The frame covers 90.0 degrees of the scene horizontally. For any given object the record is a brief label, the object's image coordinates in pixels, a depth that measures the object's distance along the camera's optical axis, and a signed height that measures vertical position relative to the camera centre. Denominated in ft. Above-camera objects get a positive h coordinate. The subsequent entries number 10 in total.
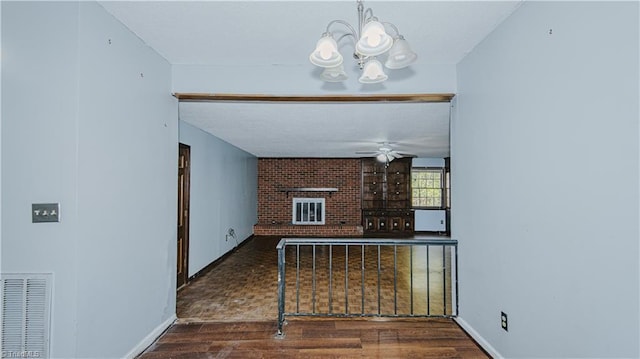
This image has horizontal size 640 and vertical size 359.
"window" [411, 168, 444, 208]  29.53 +0.11
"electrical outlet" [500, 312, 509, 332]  6.55 -2.76
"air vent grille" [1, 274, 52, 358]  5.59 -2.26
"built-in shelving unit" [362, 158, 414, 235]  28.89 -0.26
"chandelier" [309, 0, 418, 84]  4.58 +2.10
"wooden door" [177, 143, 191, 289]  12.99 -1.15
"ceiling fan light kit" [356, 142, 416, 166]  20.16 +2.28
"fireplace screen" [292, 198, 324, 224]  28.99 -2.05
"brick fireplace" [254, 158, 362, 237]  29.01 +0.23
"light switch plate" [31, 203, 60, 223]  5.61 -0.46
